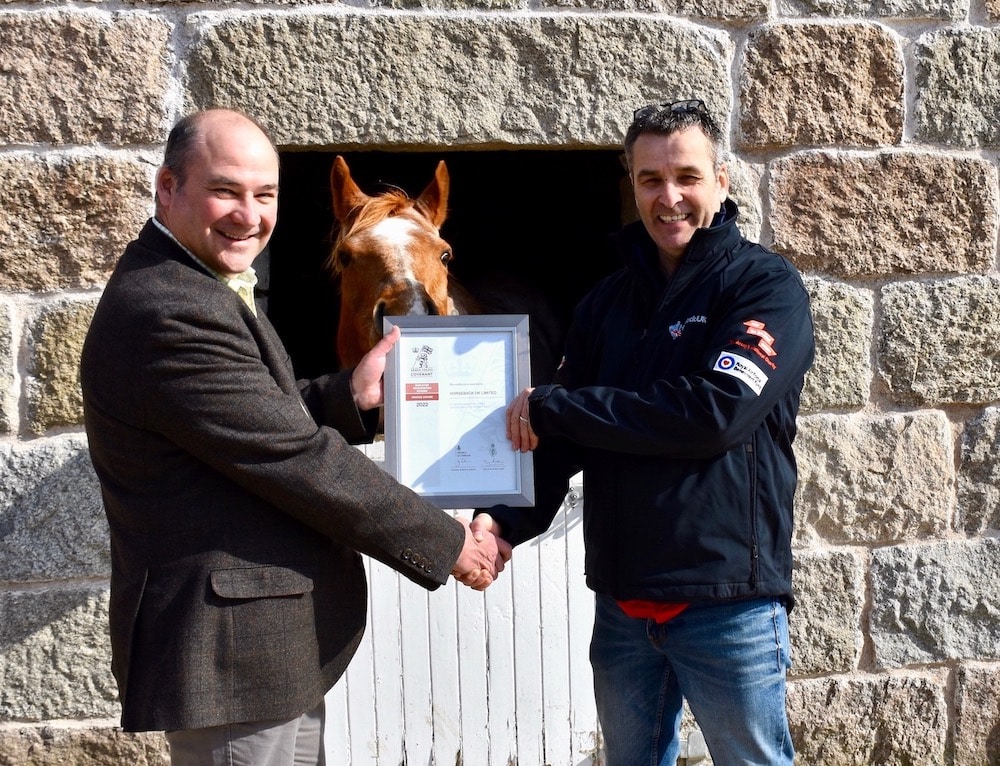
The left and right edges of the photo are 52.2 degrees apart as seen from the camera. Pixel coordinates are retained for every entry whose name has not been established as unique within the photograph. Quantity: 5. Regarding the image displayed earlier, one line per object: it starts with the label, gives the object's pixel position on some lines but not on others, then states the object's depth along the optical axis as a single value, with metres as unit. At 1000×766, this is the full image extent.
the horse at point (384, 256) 2.94
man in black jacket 2.06
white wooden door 3.04
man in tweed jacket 1.89
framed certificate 2.36
